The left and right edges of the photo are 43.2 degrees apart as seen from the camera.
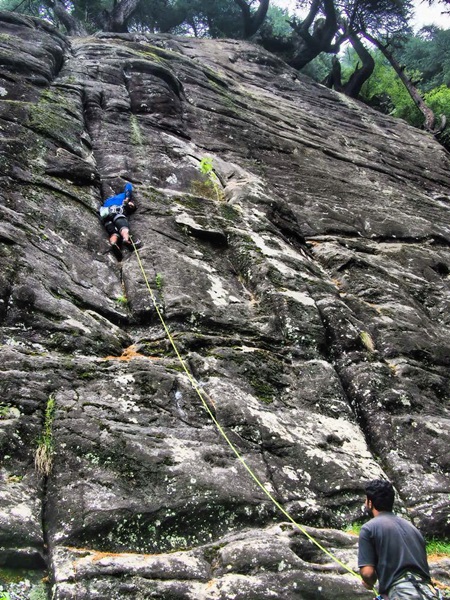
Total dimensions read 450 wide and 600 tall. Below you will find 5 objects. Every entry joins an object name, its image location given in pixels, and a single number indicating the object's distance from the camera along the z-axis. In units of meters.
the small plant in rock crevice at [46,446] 5.41
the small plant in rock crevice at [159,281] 8.80
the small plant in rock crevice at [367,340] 8.89
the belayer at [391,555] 3.98
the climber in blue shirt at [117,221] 9.66
